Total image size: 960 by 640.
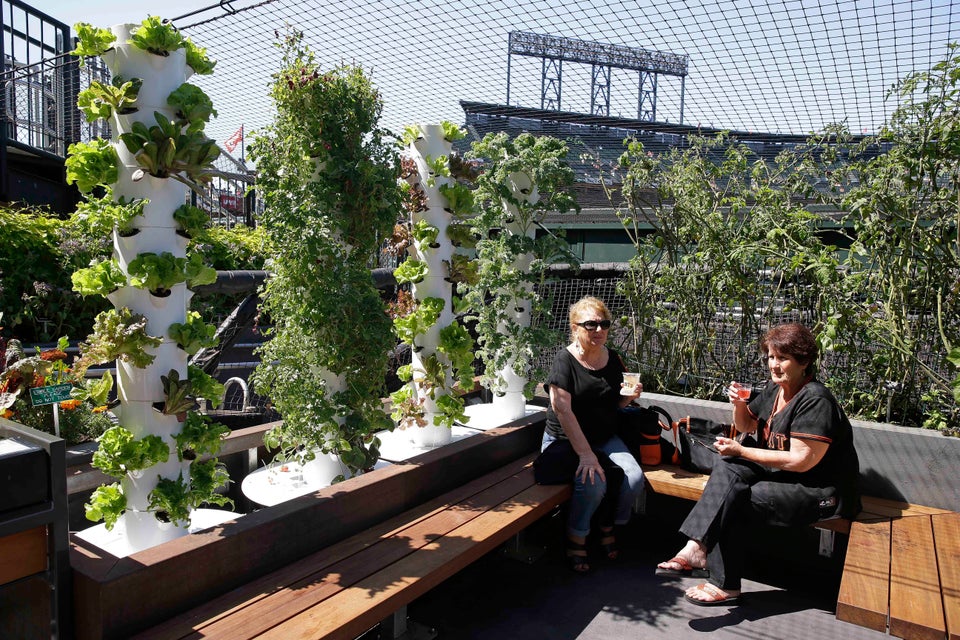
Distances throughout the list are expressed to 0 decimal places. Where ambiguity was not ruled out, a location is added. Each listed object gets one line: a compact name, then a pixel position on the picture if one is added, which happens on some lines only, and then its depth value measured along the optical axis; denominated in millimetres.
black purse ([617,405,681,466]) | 3293
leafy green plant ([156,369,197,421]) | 2016
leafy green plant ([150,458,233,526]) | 1990
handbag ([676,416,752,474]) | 3143
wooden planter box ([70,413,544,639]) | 1651
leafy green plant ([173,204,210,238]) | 2027
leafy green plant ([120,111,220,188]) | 1920
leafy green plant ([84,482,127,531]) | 1956
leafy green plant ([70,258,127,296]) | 1920
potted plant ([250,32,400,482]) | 2537
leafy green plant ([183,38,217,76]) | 2077
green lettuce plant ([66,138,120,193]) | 1919
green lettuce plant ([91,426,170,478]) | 1936
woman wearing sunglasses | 2967
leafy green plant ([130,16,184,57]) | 1908
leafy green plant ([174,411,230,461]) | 2084
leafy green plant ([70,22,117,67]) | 1896
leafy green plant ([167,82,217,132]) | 1987
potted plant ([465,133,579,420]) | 3723
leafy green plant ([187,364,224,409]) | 2117
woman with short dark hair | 2555
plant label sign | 1803
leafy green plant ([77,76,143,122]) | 1906
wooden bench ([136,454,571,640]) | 1771
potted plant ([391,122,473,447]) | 3246
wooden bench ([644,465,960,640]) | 1973
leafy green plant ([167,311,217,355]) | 2041
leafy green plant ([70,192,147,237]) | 1934
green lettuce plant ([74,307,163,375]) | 1911
